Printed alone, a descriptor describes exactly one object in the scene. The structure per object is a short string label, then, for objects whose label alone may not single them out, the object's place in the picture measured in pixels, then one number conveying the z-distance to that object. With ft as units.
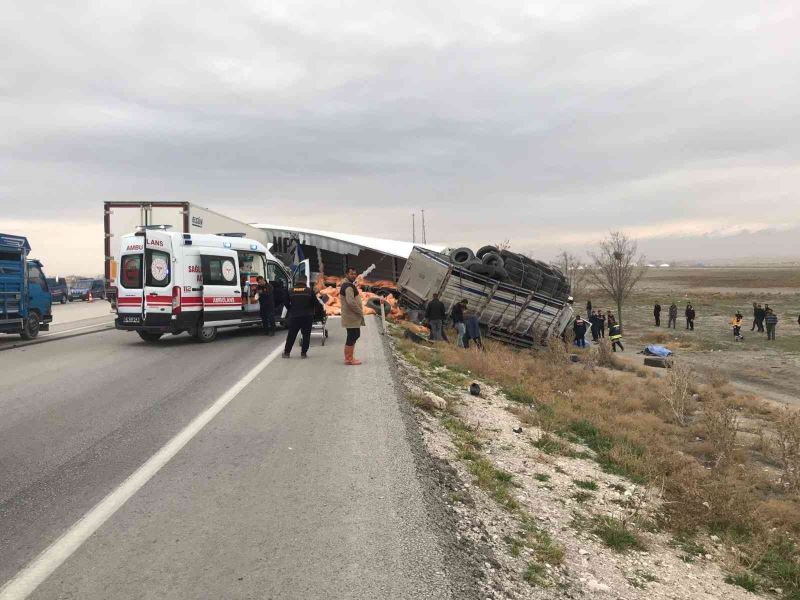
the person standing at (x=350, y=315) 32.86
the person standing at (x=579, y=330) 75.46
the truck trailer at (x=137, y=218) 55.21
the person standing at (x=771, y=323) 90.43
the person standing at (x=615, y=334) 77.10
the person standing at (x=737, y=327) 91.61
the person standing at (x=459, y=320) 54.54
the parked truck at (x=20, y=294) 46.39
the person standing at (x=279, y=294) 49.93
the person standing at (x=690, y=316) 107.50
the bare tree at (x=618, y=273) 119.55
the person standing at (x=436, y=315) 54.13
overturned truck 62.23
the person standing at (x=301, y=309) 34.40
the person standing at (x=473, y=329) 53.16
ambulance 41.09
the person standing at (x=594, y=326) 85.84
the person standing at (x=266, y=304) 46.73
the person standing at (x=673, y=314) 111.65
